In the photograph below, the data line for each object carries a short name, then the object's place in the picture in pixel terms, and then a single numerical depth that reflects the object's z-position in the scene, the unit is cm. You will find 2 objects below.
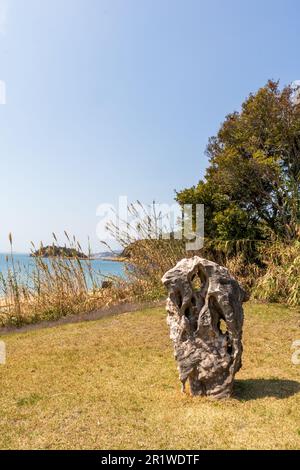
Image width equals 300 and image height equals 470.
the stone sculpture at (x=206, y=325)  303
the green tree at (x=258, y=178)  768
